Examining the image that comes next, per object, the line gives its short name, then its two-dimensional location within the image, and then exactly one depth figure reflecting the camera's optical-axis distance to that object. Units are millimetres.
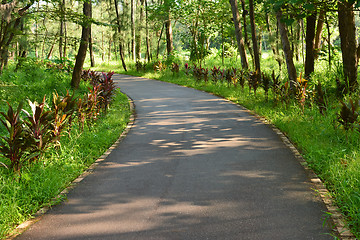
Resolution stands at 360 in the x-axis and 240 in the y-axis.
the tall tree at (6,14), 8586
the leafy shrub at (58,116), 6496
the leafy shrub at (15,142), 5230
